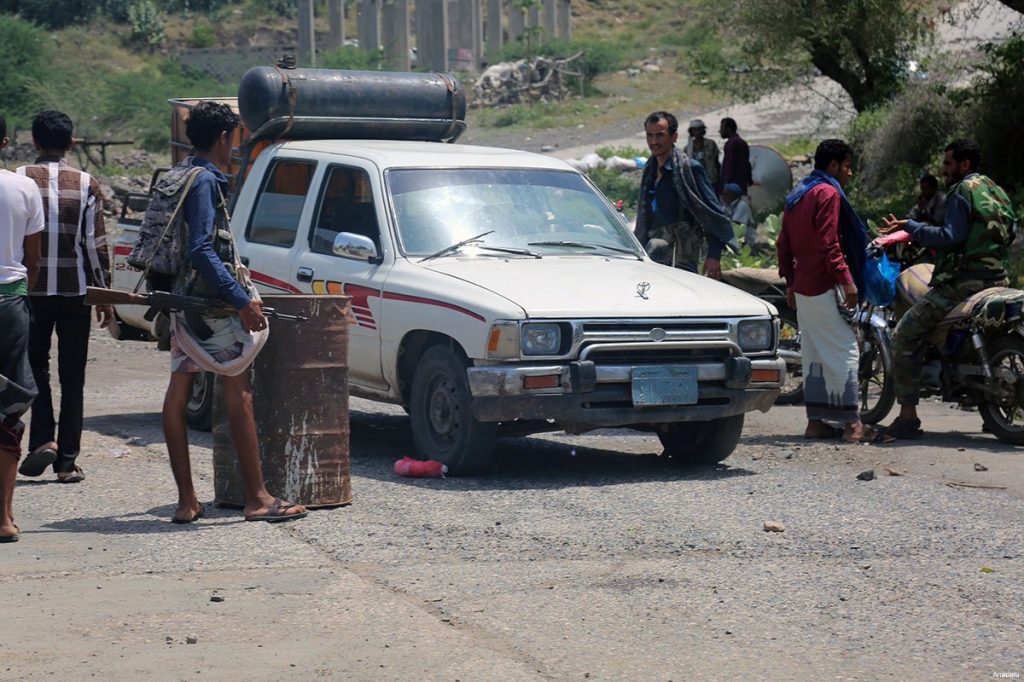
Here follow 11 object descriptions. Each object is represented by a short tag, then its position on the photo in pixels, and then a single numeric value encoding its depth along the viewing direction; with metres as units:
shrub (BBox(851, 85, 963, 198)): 21.61
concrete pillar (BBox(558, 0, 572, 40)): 64.19
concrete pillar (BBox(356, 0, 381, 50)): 53.44
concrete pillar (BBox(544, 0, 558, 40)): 64.25
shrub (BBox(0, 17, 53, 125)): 43.78
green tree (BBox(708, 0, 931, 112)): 24.00
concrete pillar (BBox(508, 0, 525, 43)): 63.32
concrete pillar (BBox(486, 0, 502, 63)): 59.28
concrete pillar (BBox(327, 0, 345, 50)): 55.09
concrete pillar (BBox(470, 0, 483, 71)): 57.44
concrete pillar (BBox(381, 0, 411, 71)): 52.50
